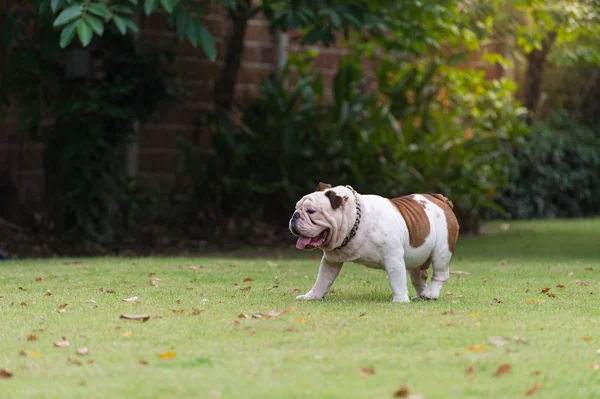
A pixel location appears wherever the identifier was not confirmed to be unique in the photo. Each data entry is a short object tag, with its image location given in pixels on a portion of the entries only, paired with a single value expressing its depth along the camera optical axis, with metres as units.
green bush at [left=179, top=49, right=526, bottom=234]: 28.92
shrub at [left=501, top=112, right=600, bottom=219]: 40.12
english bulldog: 13.53
